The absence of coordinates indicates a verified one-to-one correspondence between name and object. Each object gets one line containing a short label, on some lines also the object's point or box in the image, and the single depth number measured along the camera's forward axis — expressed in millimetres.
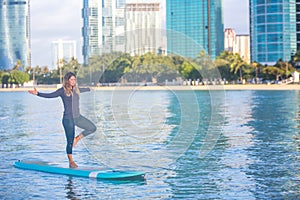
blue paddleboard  13766
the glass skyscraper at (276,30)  140625
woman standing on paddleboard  13789
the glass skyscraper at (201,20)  120250
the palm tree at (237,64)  116375
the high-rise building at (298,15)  142250
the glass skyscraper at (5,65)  189950
